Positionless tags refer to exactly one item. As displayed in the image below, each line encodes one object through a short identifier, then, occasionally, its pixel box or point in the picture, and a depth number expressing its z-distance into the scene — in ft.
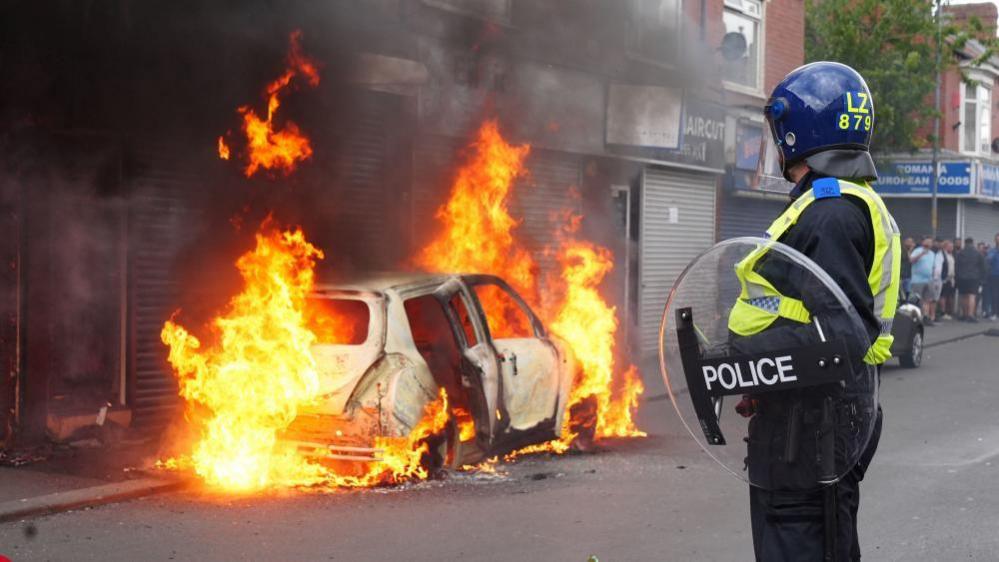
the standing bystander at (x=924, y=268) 79.30
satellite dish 64.49
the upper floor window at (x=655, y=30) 51.60
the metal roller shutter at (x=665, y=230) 59.88
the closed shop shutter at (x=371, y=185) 40.62
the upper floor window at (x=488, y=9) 45.57
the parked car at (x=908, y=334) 51.75
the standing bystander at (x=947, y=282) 83.71
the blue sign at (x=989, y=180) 103.40
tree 77.87
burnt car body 24.41
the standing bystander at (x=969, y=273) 85.20
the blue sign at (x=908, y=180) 96.17
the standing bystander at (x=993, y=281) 88.94
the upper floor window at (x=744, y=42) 65.16
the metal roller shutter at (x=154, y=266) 33.53
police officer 10.68
